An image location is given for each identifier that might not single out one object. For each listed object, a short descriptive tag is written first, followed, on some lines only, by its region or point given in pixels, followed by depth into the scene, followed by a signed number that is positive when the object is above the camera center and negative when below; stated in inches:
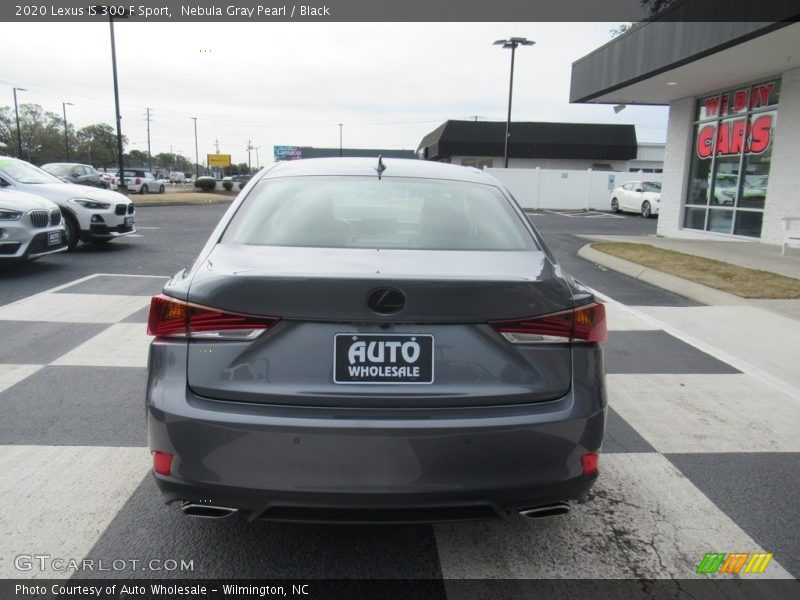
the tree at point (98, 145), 3909.9 +176.5
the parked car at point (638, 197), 1063.0 -19.0
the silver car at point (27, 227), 318.3 -28.8
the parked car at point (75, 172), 865.8 -0.1
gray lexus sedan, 83.6 -28.7
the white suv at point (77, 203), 415.5 -20.5
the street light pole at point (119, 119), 1053.2 +91.0
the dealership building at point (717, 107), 453.4 +73.6
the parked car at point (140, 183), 1371.8 -20.0
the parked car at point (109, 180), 1142.0 -13.2
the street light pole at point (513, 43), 1133.7 +250.4
